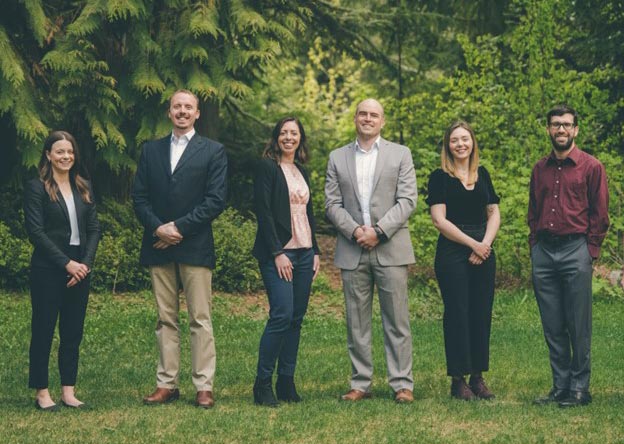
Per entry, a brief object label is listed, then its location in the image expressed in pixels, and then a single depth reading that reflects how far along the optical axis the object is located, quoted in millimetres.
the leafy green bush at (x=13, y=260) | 13156
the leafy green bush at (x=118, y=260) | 13383
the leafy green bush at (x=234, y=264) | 13789
